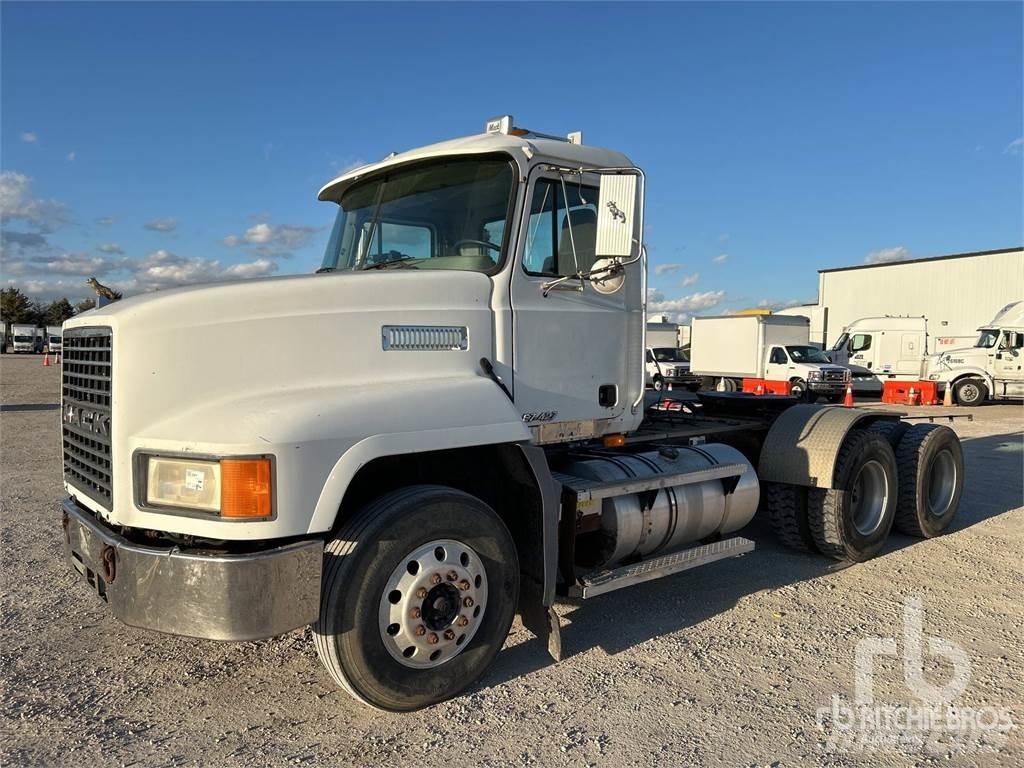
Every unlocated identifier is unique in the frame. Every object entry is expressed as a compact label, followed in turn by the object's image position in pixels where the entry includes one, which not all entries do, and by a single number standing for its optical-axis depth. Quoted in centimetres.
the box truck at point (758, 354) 2352
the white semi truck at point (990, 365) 2245
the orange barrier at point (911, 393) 2309
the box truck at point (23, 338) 6781
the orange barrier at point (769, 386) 2388
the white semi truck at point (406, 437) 318
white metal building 3653
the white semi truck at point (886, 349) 2476
